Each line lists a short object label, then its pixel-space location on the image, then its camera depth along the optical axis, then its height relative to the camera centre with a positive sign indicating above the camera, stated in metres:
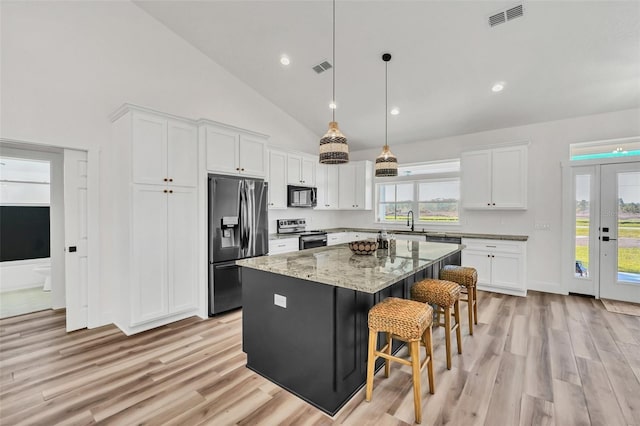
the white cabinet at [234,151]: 3.67 +0.84
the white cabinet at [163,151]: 3.19 +0.73
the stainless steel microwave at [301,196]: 5.36 +0.30
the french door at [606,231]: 4.13 -0.30
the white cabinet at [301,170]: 5.36 +0.82
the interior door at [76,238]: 3.27 -0.31
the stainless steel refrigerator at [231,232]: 3.63 -0.28
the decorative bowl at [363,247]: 2.80 -0.36
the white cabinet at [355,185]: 6.21 +0.58
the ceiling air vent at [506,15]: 2.88 +2.05
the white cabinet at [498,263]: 4.40 -0.85
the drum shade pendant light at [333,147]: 2.37 +0.54
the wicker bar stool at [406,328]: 1.83 -0.78
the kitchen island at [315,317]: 1.91 -0.79
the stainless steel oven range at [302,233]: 5.17 -0.42
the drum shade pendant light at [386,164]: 3.18 +0.53
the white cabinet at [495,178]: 4.55 +0.55
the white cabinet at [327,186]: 6.02 +0.56
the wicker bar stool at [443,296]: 2.46 -0.77
